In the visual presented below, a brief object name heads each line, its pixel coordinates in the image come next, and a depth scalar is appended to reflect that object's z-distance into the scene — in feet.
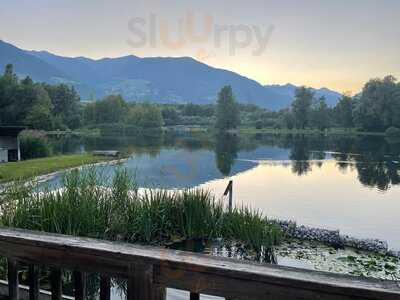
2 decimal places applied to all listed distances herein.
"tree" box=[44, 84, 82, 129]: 359.66
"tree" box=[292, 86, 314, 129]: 417.69
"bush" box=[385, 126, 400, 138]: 312.71
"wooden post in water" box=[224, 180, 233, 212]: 51.39
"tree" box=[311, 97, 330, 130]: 409.08
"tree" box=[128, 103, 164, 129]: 442.09
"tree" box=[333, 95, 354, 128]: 385.70
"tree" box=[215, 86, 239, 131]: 442.09
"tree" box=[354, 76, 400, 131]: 331.36
